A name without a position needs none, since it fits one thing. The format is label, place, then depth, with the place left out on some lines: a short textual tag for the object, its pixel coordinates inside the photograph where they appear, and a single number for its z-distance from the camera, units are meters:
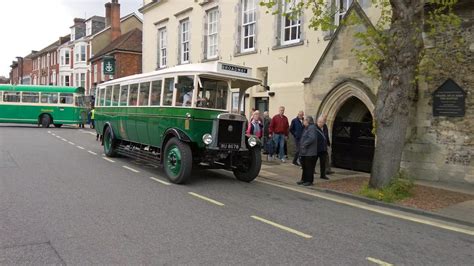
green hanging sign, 34.81
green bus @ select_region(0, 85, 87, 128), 29.91
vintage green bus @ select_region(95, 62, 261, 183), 9.38
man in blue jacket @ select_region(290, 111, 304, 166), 13.12
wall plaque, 10.01
